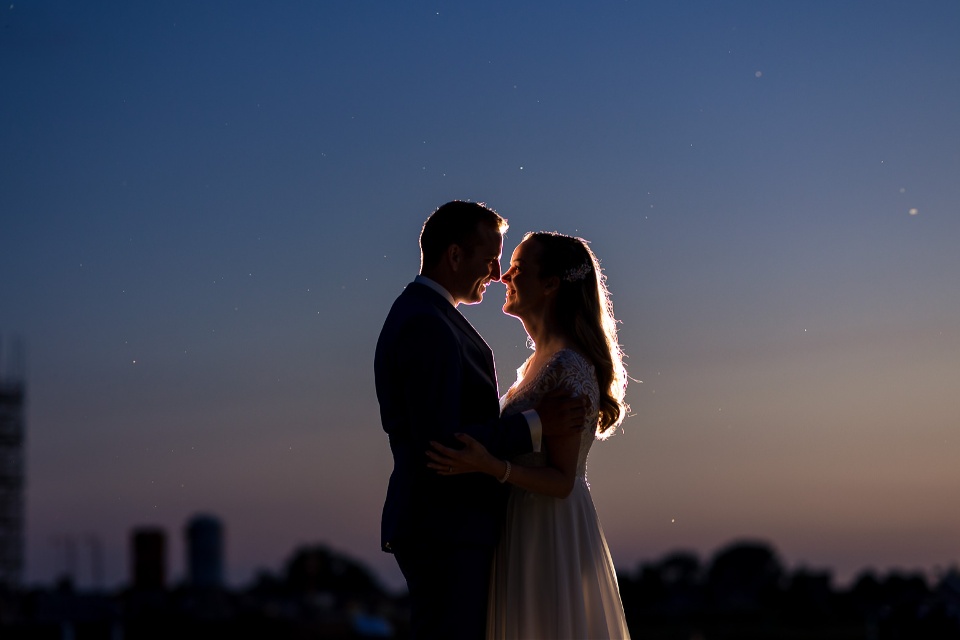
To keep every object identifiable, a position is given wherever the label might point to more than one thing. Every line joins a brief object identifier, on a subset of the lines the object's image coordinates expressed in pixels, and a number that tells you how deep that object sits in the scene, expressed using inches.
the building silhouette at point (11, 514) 2728.8
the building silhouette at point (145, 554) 2605.8
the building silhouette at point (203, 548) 2615.7
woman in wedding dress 204.7
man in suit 190.4
